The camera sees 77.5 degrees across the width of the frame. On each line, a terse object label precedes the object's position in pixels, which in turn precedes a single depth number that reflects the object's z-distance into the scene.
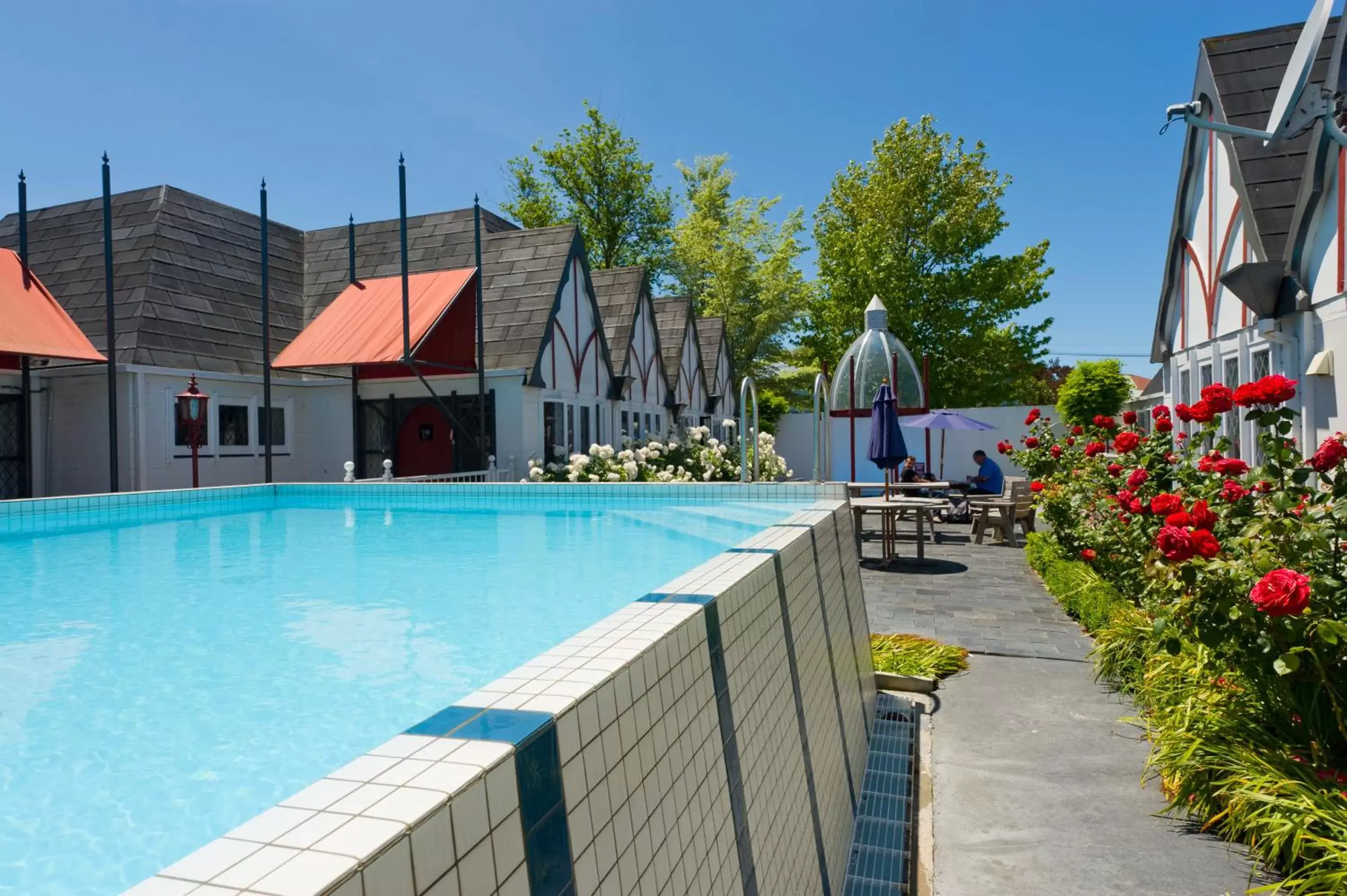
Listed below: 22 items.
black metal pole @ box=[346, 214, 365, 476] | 19.44
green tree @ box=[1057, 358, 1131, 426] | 27.05
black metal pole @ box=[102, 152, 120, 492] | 13.96
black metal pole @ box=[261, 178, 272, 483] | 16.61
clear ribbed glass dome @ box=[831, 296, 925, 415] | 20.09
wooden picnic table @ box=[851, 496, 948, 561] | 12.02
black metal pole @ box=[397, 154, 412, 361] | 16.20
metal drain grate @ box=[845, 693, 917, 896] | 4.34
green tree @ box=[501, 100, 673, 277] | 34.66
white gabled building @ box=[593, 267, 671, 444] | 23.23
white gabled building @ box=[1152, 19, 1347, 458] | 9.27
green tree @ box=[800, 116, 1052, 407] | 29.55
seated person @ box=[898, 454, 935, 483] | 18.44
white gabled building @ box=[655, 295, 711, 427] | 28.36
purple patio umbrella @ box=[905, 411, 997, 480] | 18.44
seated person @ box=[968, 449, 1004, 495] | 18.03
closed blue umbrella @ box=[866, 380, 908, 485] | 13.14
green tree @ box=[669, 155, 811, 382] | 39.00
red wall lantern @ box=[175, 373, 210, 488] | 15.34
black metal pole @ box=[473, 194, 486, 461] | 17.08
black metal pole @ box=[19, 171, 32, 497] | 15.28
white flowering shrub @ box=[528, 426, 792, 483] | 17.42
